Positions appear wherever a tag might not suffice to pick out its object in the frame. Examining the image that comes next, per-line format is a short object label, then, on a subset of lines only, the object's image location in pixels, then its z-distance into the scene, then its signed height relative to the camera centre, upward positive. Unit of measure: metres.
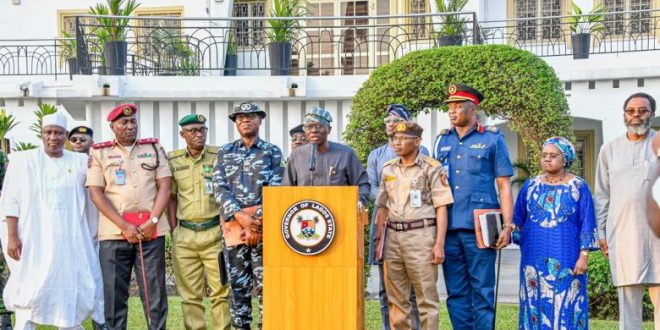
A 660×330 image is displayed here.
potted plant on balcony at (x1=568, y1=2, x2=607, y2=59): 15.92 +2.13
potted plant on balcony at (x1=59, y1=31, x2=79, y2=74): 17.38 +2.04
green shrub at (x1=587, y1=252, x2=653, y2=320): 9.73 -1.49
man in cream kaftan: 6.67 -0.52
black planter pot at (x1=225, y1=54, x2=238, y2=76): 17.48 +1.75
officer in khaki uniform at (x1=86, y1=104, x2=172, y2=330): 7.20 -0.46
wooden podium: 6.11 -0.76
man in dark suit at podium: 6.84 -0.07
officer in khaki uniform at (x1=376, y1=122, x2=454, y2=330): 6.78 -0.52
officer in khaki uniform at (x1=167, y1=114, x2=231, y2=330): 7.44 -0.69
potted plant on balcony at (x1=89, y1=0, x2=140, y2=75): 15.18 +1.95
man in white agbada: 7.04 -0.63
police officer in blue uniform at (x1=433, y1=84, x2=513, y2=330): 6.87 -0.38
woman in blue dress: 6.81 -0.69
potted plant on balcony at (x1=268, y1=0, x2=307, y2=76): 15.83 +1.90
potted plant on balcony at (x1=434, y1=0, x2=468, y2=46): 14.91 +1.92
